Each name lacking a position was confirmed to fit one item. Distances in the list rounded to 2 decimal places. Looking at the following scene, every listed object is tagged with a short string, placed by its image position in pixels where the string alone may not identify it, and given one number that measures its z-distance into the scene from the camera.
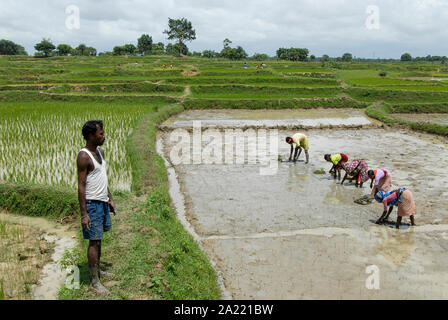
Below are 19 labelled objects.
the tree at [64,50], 52.66
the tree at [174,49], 55.74
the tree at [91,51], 59.44
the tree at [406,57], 94.12
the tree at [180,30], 53.03
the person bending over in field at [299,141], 8.64
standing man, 3.16
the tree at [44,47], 47.59
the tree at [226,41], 63.25
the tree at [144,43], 58.25
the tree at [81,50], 58.02
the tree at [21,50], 62.18
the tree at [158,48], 64.07
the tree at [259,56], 66.93
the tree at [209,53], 69.90
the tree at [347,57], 91.51
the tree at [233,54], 54.16
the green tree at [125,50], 55.60
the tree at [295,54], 60.06
